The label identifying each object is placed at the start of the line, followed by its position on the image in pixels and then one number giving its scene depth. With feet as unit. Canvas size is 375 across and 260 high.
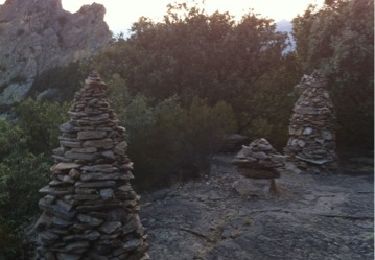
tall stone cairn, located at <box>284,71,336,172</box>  52.49
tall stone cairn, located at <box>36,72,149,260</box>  22.45
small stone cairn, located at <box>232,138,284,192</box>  42.65
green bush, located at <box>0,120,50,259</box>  34.12
